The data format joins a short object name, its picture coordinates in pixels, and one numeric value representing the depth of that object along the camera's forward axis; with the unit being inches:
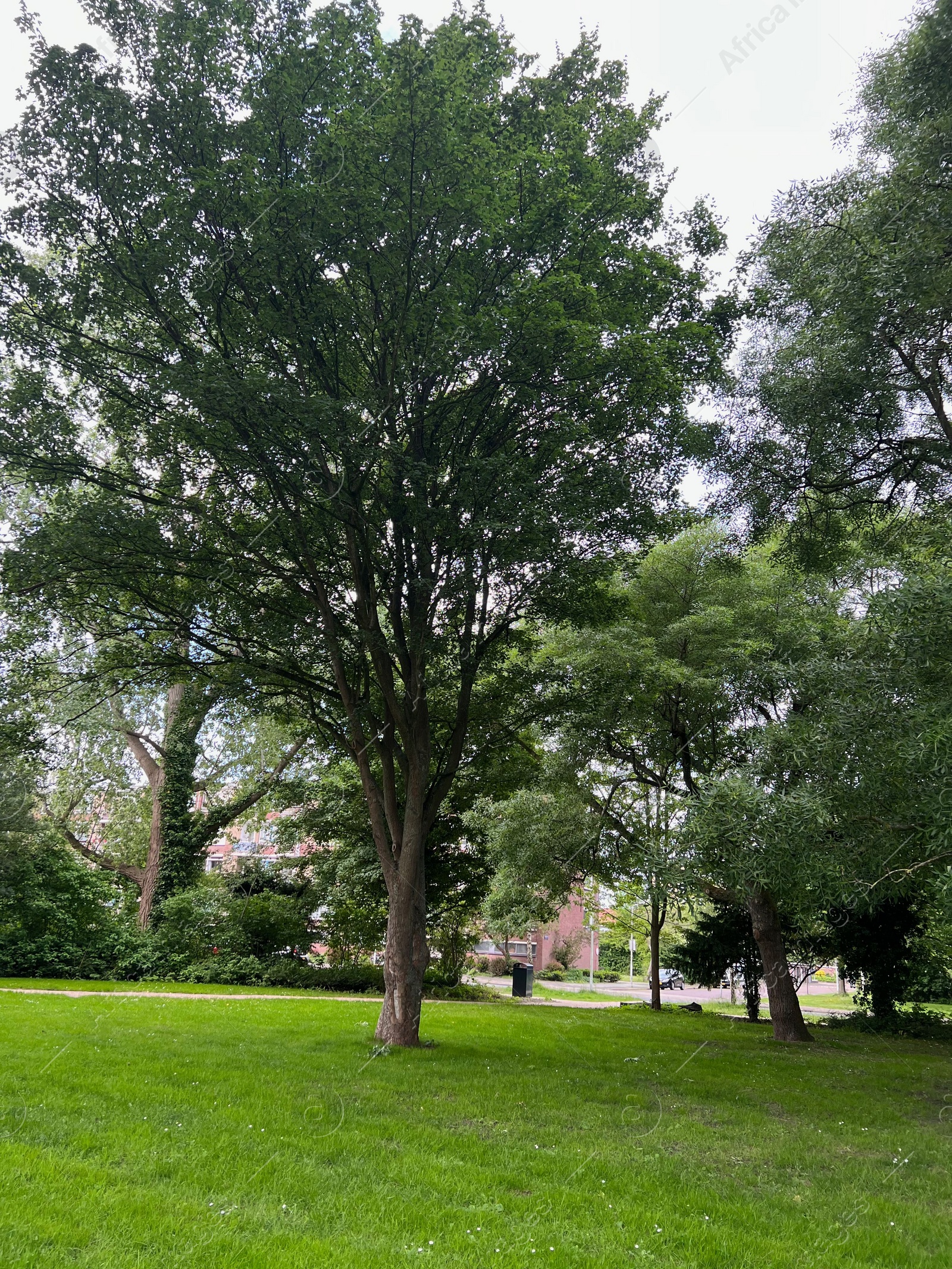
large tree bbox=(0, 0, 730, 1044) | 314.7
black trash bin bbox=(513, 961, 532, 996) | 1014.4
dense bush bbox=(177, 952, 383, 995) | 801.6
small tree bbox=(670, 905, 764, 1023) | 831.7
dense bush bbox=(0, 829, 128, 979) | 737.6
